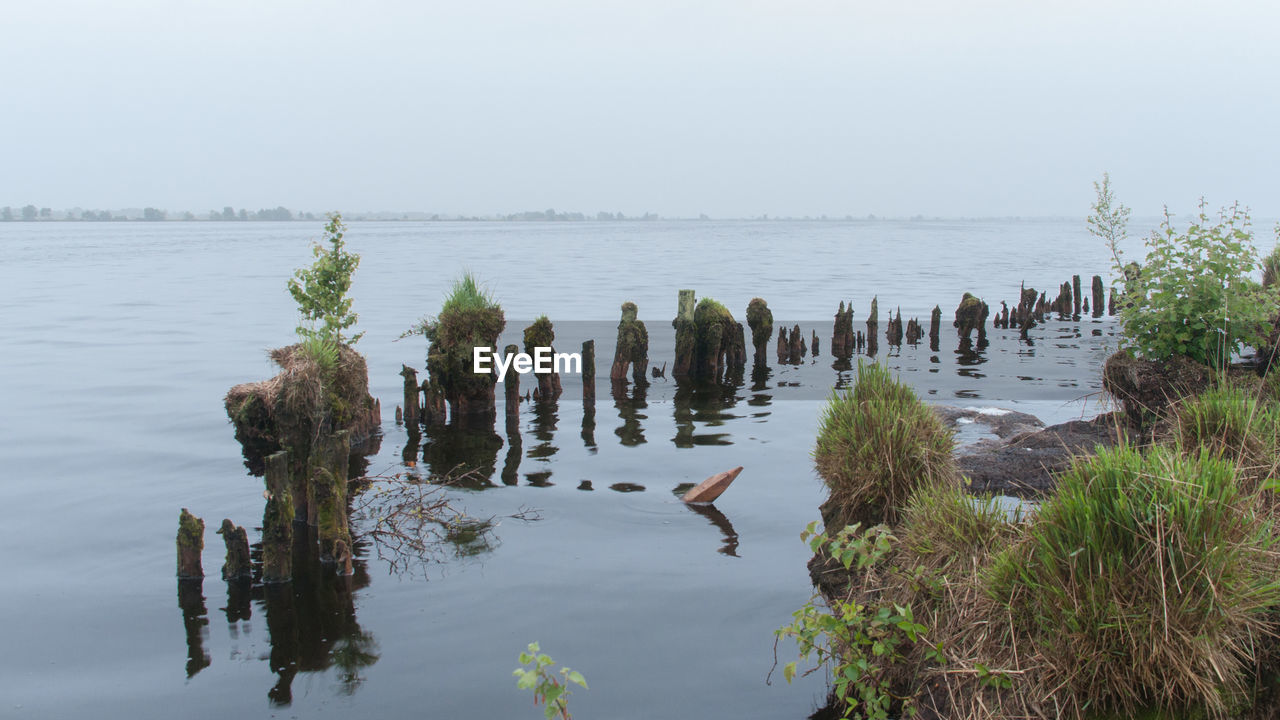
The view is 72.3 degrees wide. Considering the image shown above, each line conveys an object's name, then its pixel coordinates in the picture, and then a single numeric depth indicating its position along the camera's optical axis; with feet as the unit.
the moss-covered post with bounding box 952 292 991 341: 90.22
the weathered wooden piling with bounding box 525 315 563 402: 59.21
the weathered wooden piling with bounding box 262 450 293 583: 30.99
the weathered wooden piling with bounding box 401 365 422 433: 53.72
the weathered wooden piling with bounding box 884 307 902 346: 88.38
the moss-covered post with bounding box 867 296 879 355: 82.33
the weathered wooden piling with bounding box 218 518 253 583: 30.68
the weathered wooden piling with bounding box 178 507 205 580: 30.14
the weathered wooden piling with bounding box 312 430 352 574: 32.17
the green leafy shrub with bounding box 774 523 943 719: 20.02
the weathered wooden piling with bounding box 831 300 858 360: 83.20
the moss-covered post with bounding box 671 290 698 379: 69.41
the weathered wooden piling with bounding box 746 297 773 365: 73.82
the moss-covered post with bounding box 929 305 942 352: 89.30
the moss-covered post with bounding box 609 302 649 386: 66.85
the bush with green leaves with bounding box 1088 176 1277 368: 38.60
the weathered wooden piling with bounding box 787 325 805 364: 79.92
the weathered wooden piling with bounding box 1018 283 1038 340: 96.73
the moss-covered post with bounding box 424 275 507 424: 54.44
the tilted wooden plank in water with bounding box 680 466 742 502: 40.12
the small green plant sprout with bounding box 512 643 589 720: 16.98
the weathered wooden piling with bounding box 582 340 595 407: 58.44
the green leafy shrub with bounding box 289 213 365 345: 46.98
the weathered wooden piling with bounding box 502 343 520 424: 54.29
